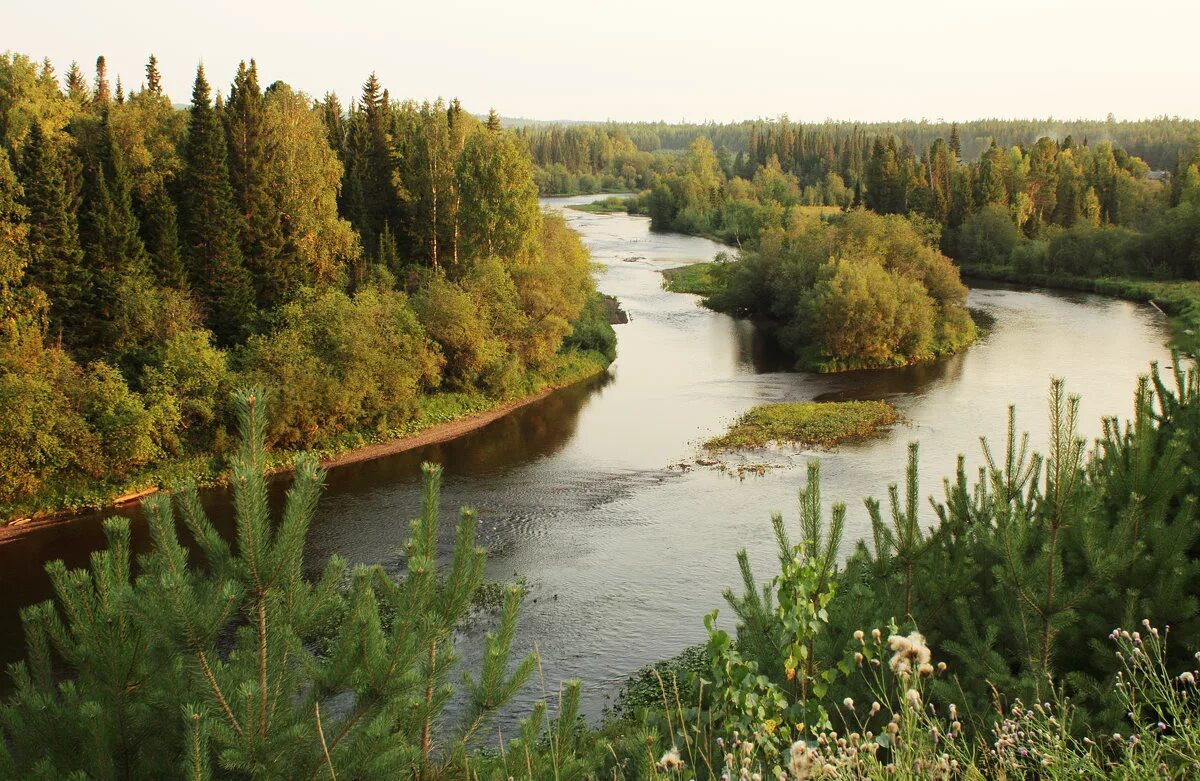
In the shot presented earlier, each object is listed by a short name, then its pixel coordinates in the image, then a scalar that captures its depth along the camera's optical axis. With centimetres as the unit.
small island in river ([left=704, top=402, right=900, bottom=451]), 3441
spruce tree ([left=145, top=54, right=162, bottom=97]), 4603
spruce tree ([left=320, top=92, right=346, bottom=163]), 4641
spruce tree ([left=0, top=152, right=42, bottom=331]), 2822
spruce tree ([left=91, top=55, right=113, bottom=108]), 4628
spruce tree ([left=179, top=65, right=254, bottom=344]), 3438
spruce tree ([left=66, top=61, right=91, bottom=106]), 4300
